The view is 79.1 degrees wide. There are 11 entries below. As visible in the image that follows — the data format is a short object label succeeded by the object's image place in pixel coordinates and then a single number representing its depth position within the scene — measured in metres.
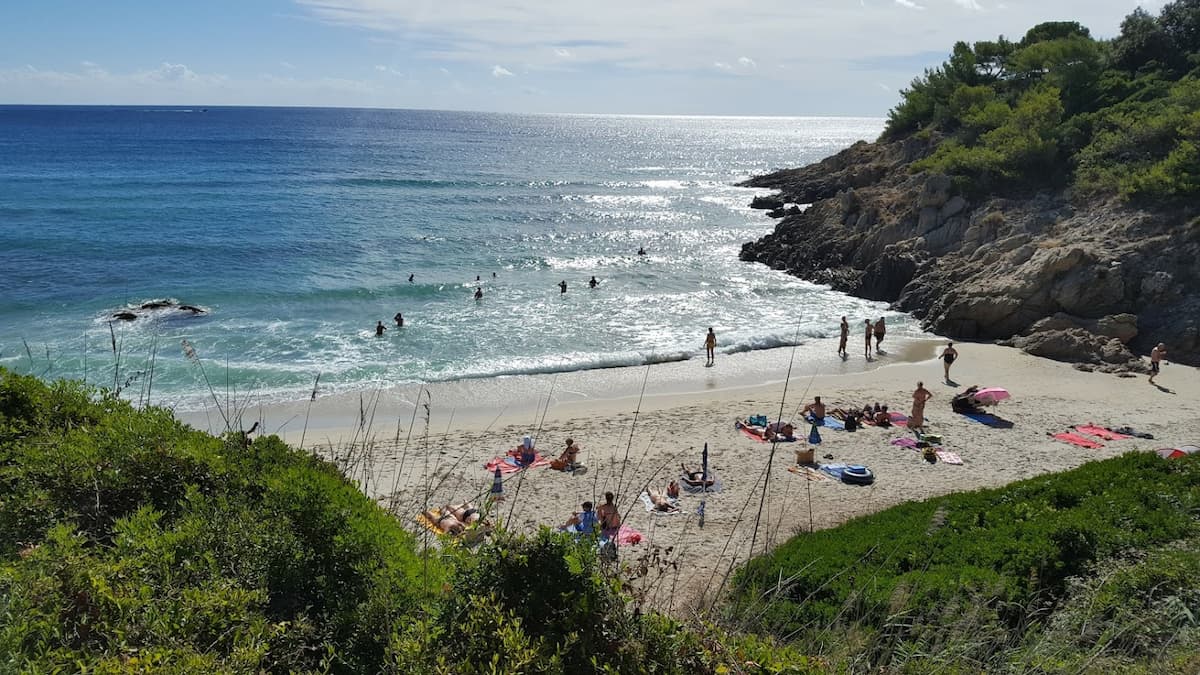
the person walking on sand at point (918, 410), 16.30
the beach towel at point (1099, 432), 15.60
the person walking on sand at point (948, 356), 19.98
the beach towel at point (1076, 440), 15.30
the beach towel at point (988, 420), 16.70
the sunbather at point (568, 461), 14.31
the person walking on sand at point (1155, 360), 19.36
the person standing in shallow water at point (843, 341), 22.53
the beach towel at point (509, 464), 14.20
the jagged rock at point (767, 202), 54.72
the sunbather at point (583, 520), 10.40
